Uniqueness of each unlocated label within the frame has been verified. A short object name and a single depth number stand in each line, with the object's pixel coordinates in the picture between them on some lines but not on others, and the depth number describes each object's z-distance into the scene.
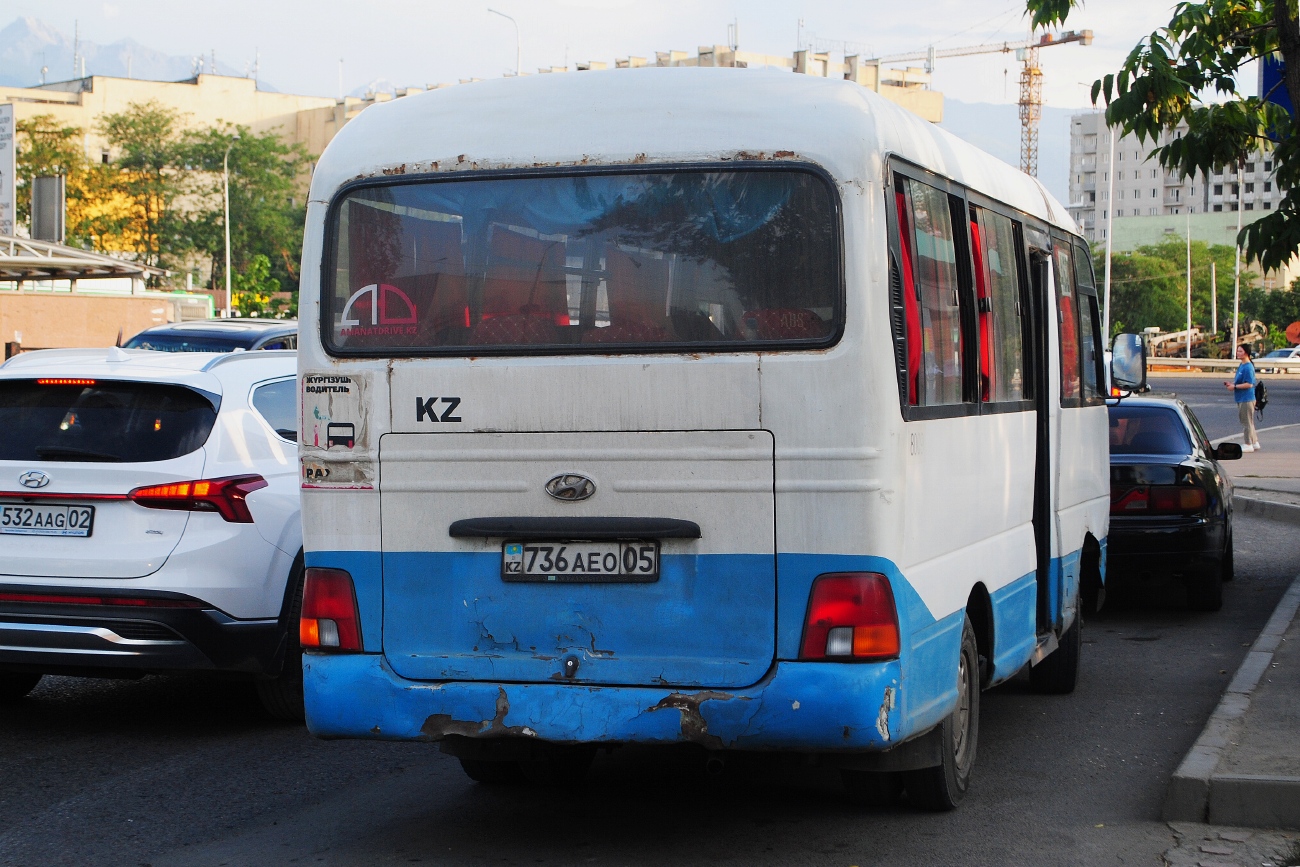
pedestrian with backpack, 27.92
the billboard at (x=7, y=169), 54.94
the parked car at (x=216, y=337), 14.15
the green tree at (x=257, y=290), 69.25
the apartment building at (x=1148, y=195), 190.00
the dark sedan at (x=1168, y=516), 10.82
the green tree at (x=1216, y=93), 9.15
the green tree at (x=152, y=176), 86.25
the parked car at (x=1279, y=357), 77.94
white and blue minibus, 4.89
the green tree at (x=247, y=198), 87.19
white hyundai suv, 6.72
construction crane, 148.00
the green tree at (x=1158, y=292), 122.94
